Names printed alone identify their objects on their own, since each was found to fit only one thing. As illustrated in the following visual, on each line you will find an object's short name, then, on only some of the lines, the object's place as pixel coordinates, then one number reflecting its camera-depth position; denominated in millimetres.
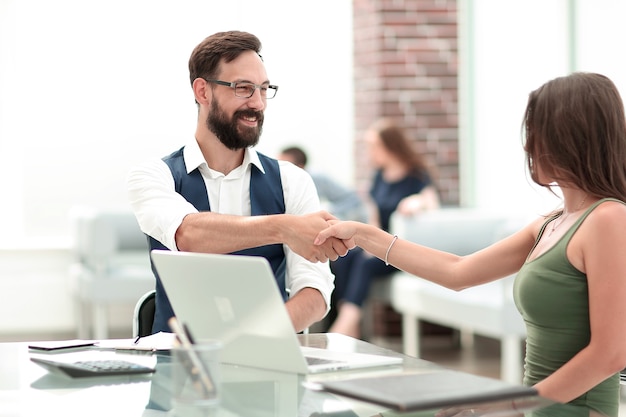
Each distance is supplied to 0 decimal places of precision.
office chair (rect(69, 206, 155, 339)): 9342
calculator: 2789
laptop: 2565
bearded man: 3918
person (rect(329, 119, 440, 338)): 9313
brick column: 10012
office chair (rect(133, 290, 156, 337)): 3981
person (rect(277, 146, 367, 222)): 9677
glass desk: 2323
